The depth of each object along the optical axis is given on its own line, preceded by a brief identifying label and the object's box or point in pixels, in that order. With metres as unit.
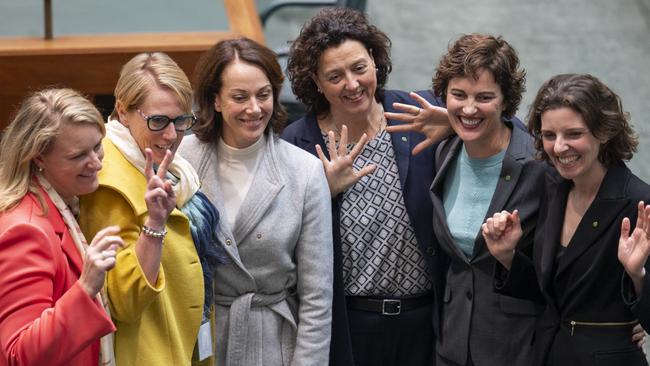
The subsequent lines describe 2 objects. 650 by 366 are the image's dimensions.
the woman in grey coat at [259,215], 7.53
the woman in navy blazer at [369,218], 8.03
